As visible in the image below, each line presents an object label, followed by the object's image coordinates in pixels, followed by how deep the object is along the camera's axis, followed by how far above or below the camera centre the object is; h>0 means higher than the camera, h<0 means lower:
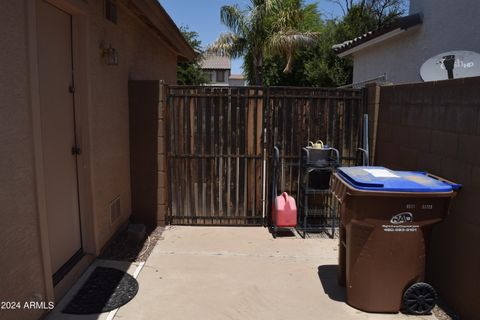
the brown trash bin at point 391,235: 3.38 -1.00
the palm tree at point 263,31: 20.81 +4.24
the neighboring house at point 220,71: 53.88 +5.62
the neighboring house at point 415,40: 6.76 +1.50
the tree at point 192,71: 25.00 +2.68
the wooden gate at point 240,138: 5.73 -0.33
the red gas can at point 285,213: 5.54 -1.31
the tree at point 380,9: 20.83 +5.36
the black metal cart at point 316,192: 5.56 -1.07
